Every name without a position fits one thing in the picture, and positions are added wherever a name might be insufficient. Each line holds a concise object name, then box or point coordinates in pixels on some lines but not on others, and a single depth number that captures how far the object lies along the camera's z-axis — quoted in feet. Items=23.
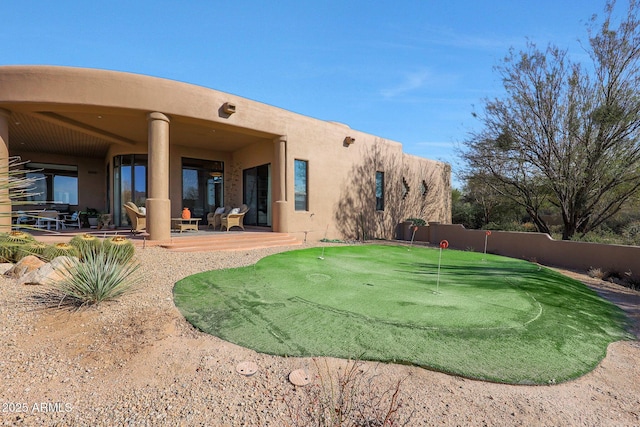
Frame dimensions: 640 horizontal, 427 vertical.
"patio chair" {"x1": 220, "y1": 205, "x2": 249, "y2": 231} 36.45
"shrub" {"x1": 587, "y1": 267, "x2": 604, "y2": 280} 25.00
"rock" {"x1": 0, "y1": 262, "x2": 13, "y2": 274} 17.78
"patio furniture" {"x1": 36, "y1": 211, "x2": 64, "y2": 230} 38.07
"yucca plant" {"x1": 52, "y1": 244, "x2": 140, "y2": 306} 13.12
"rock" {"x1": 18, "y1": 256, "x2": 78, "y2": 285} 15.60
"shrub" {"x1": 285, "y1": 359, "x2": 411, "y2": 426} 6.93
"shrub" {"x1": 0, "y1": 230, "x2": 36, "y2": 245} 18.18
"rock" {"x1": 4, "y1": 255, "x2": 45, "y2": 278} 16.83
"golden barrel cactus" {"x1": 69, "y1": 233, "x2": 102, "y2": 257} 19.67
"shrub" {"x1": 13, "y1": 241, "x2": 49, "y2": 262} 19.00
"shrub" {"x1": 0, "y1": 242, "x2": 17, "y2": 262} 19.34
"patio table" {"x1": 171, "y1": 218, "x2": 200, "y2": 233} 35.24
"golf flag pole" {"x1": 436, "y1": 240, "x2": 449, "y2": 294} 15.87
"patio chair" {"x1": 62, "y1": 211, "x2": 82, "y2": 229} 43.39
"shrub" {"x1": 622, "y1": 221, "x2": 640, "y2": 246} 29.40
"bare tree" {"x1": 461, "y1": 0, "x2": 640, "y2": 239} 32.58
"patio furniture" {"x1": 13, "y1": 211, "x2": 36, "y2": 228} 40.51
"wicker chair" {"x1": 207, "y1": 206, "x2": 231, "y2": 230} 40.52
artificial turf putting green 9.39
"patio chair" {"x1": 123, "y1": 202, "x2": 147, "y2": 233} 31.76
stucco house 27.25
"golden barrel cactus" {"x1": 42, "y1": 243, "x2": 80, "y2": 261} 18.99
